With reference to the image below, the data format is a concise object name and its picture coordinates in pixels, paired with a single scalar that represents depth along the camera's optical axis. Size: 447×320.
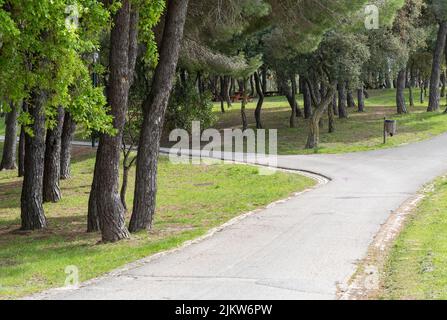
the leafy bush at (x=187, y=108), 38.53
